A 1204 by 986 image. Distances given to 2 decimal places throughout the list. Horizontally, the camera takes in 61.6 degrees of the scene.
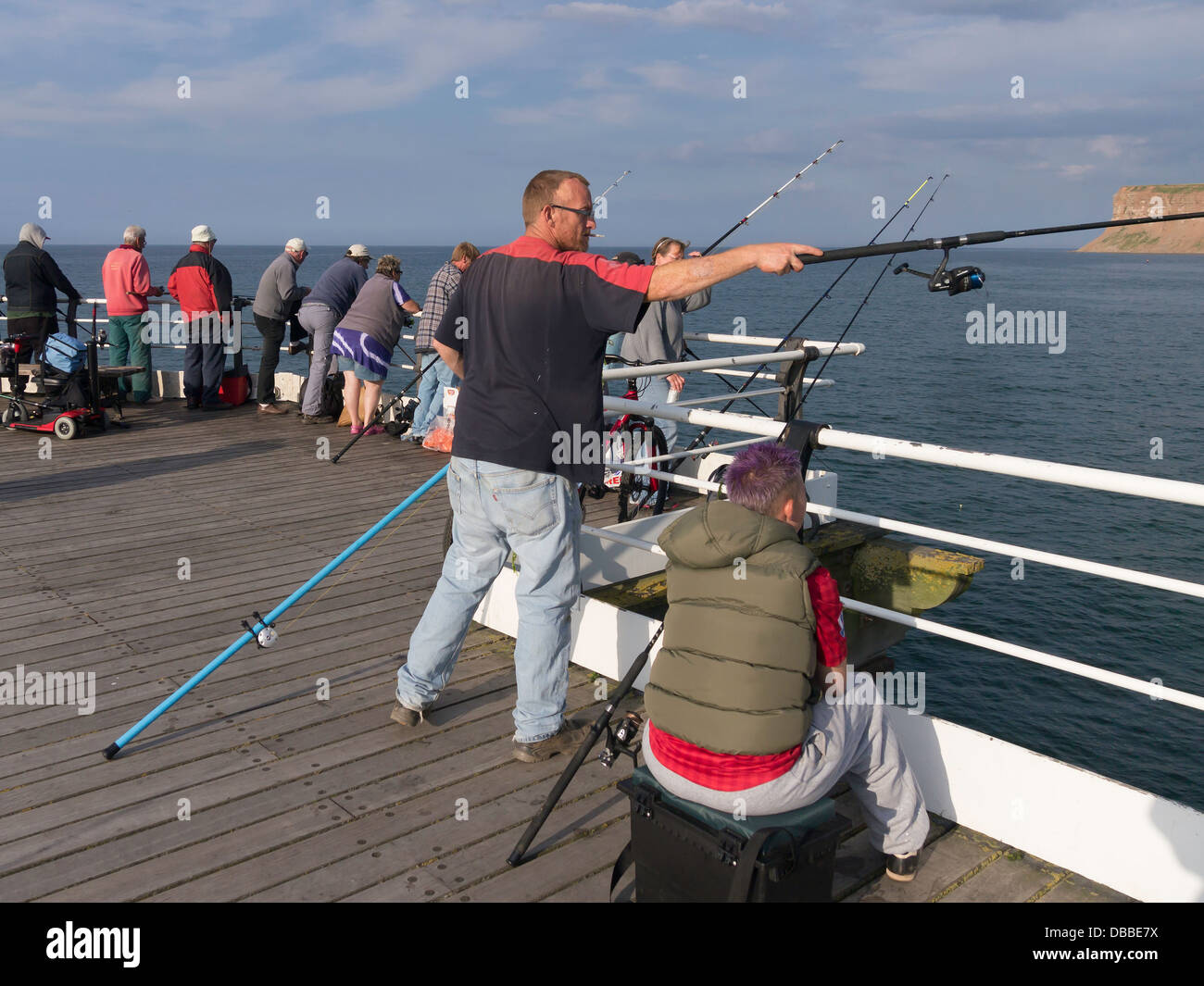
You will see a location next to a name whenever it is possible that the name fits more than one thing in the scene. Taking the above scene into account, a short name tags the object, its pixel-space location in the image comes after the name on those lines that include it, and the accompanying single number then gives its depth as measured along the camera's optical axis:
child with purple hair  2.47
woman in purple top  9.34
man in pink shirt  10.66
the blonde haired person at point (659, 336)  7.39
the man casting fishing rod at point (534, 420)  3.23
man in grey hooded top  9.90
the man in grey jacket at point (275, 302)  10.81
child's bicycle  7.09
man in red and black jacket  10.55
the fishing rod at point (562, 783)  3.04
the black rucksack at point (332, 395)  10.59
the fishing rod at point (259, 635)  3.73
